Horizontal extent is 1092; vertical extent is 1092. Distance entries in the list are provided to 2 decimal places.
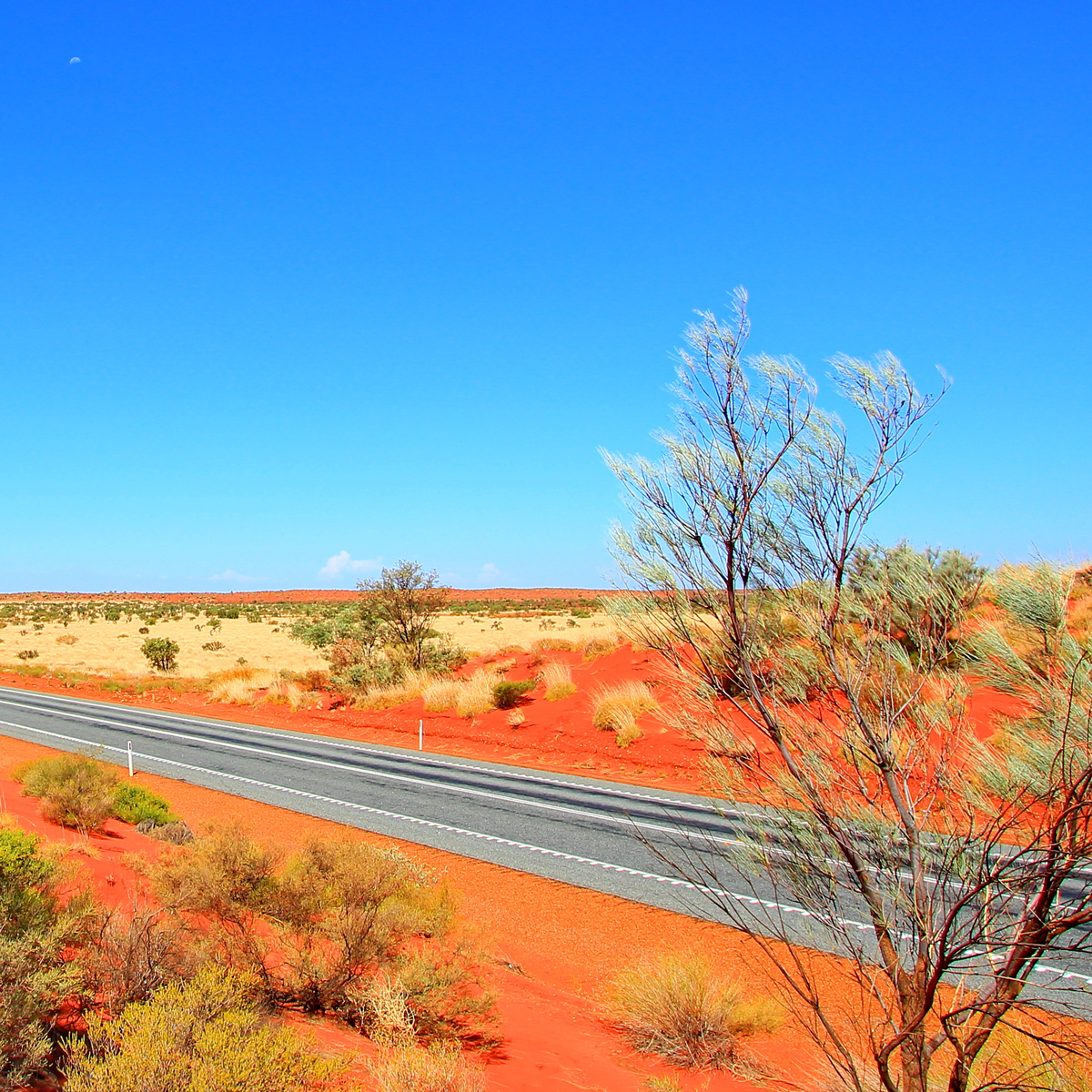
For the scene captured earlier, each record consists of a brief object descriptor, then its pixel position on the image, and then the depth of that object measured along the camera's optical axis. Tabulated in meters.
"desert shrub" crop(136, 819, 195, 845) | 11.94
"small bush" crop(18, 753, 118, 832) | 12.13
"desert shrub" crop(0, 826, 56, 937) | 5.34
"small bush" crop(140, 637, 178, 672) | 43.84
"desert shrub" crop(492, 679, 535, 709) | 27.11
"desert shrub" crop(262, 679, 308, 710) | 31.28
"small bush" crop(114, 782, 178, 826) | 12.95
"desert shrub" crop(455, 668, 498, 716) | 27.22
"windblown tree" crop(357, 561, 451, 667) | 32.97
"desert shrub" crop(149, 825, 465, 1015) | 6.49
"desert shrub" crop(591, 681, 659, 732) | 23.03
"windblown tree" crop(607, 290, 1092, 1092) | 4.73
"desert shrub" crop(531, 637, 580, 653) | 34.34
